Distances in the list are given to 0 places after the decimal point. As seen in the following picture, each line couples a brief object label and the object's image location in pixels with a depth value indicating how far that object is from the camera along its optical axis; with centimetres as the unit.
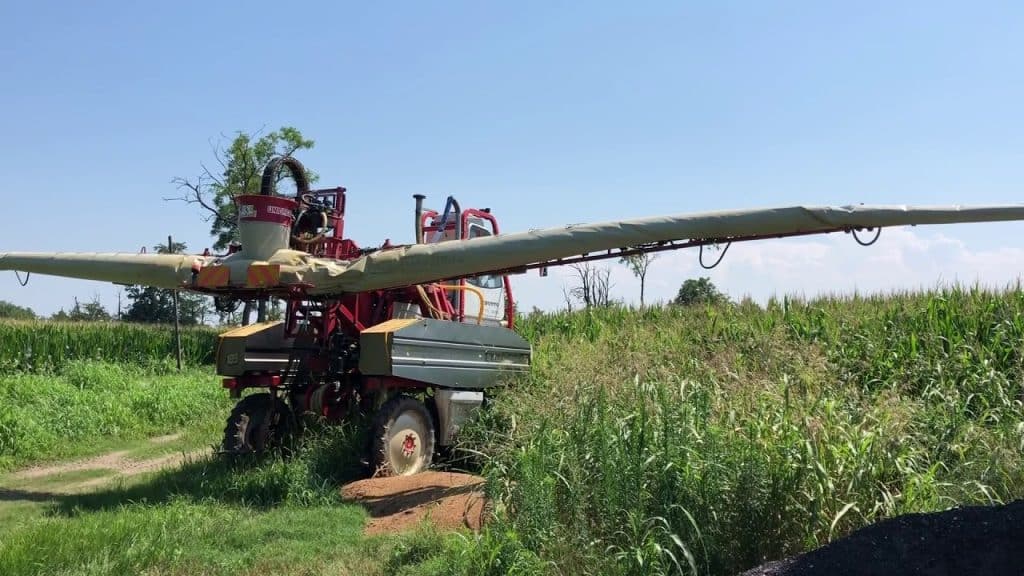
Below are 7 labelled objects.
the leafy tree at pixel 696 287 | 4532
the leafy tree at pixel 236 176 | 3216
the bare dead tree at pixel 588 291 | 4000
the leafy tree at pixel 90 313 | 4336
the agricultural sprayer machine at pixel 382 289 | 761
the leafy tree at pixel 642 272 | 4623
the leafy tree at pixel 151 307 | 4894
